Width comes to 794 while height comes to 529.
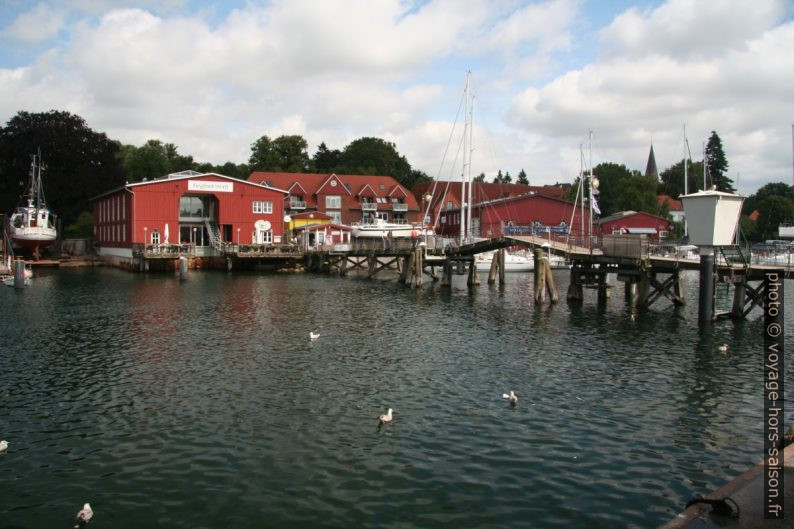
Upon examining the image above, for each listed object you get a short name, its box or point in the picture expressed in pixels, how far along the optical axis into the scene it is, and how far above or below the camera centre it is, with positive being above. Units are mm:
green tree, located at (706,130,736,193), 109625 +14675
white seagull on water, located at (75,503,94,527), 9953 -4404
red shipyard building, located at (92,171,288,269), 62562 +2714
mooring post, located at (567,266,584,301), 37969 -2733
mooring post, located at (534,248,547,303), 36938 -2135
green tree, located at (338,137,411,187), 128875 +18371
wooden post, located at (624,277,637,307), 36500 -2995
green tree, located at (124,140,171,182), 111812 +14830
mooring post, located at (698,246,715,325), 26656 -1978
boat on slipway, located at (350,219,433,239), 71688 +1612
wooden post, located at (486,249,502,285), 52422 -2212
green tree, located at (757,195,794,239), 98688 +4468
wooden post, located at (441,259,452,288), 48969 -2508
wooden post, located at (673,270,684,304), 34031 -2602
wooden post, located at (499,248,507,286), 49281 -1829
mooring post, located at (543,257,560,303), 36875 -2538
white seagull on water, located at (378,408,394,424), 14539 -4125
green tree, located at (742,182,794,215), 125581 +10322
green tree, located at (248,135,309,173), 115438 +17286
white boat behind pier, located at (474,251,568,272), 67750 -1985
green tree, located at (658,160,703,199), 127606 +13710
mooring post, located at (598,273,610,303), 36844 -2708
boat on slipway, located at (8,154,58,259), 66312 +2007
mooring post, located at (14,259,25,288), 43000 -2034
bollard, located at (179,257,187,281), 51281 -2065
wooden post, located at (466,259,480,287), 48700 -2630
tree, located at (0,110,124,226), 79500 +11408
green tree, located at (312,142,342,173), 140125 +19722
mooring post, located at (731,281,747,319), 29562 -2804
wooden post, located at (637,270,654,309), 33719 -2762
